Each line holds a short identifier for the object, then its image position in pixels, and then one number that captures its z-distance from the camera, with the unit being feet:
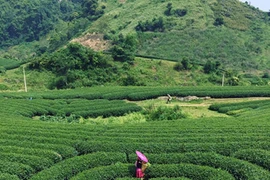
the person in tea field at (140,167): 45.73
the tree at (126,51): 196.24
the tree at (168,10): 285.47
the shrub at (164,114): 101.86
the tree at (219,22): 269.64
